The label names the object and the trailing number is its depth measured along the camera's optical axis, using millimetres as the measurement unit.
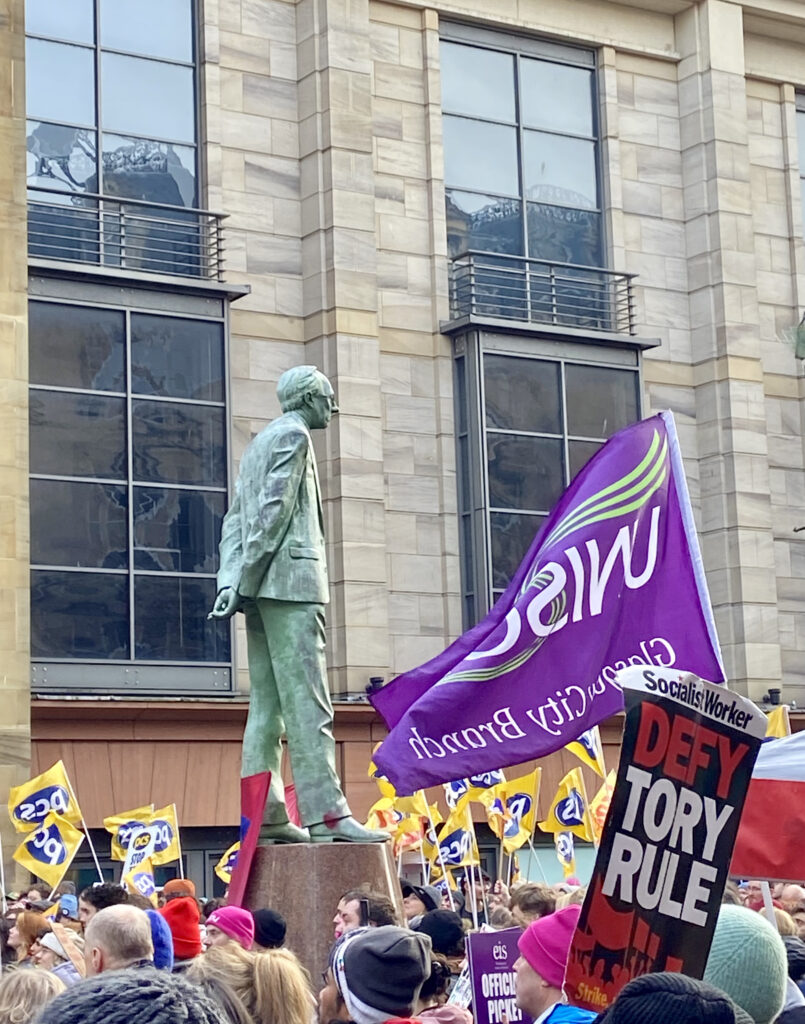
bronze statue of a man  10797
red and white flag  7773
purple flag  9117
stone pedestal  10172
